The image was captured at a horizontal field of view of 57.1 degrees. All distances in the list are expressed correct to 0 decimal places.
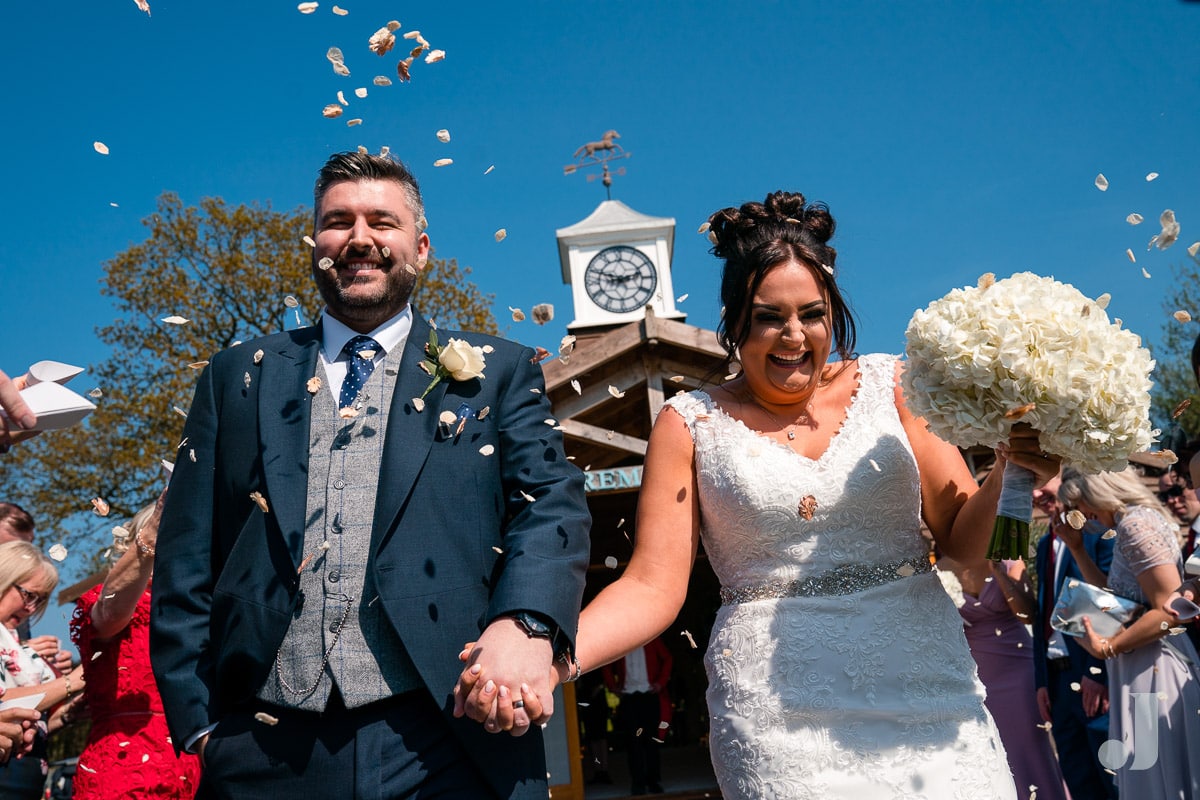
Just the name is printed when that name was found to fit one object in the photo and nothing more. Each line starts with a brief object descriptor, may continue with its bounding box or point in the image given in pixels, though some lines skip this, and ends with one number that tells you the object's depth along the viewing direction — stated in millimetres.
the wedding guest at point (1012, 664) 6543
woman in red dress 4152
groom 2357
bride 2844
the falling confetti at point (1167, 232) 3143
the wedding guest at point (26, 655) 4594
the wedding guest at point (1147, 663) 4934
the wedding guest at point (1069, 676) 6059
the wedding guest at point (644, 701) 12734
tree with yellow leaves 23547
